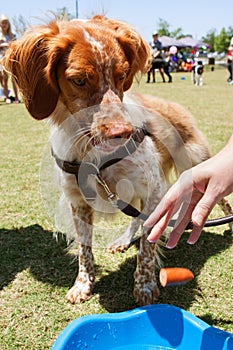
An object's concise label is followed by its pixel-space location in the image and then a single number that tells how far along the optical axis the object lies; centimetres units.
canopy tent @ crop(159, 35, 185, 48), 5250
